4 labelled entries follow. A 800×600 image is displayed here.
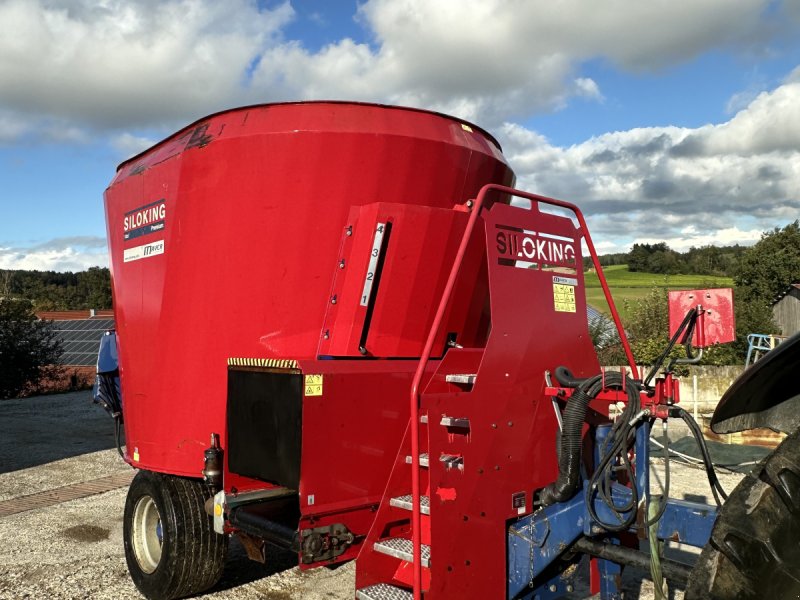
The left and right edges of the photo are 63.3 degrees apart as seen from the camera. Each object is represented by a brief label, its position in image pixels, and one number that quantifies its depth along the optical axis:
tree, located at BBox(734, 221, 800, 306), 36.72
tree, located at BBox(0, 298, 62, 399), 17.88
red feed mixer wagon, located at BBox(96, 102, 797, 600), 2.99
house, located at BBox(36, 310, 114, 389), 19.83
